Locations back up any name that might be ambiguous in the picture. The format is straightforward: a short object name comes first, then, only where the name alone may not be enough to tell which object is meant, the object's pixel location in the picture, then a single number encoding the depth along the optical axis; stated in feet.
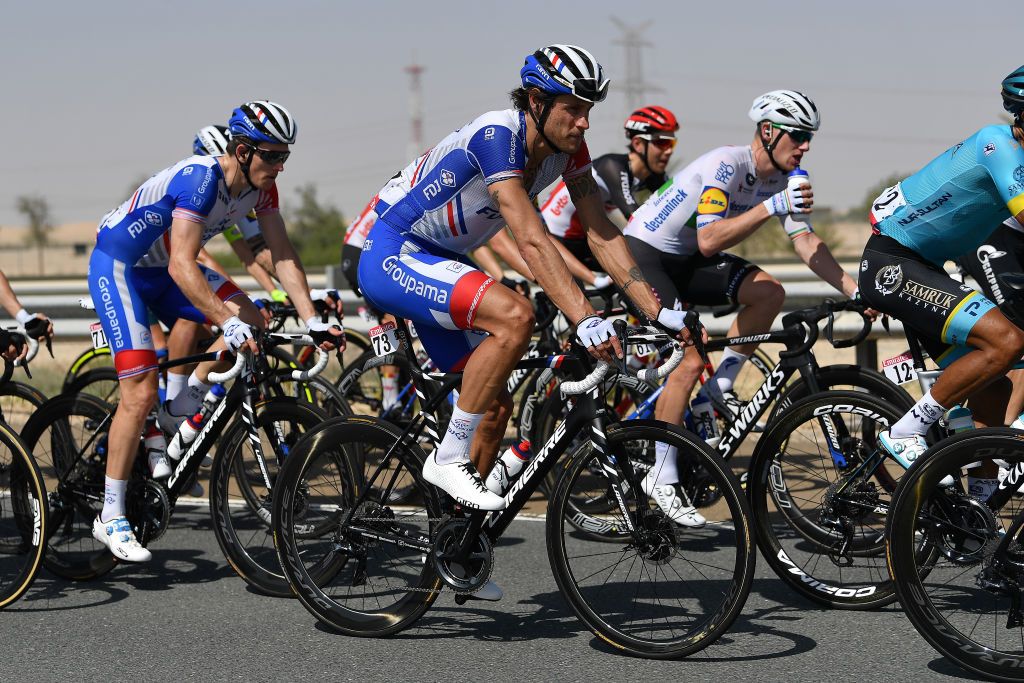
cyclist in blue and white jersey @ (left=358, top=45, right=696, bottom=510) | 16.53
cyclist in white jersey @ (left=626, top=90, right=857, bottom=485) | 23.52
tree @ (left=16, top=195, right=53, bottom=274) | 289.12
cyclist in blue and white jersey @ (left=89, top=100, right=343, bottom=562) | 20.61
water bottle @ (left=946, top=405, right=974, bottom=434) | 18.13
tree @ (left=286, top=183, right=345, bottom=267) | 195.32
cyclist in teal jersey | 16.89
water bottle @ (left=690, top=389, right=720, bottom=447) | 24.34
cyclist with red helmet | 30.42
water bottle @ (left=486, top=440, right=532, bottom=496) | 17.26
